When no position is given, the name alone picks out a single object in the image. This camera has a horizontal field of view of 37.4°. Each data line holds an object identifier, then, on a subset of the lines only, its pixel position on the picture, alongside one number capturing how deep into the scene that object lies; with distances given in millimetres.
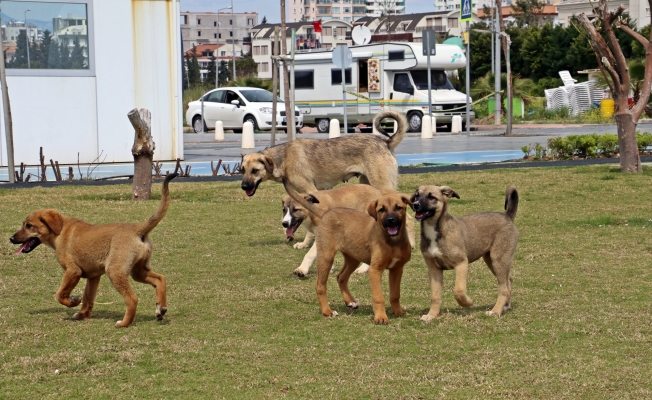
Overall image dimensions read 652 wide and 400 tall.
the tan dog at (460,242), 7121
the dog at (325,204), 9305
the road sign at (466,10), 36128
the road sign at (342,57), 30750
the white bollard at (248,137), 29450
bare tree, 18031
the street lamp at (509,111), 33656
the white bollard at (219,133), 34656
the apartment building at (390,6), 157300
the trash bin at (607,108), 42875
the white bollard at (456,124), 37406
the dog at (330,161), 11875
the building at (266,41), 128375
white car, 38344
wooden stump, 15328
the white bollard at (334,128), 32094
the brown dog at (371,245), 7094
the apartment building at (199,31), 192750
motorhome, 38094
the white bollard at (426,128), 34281
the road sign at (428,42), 33375
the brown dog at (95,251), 7031
